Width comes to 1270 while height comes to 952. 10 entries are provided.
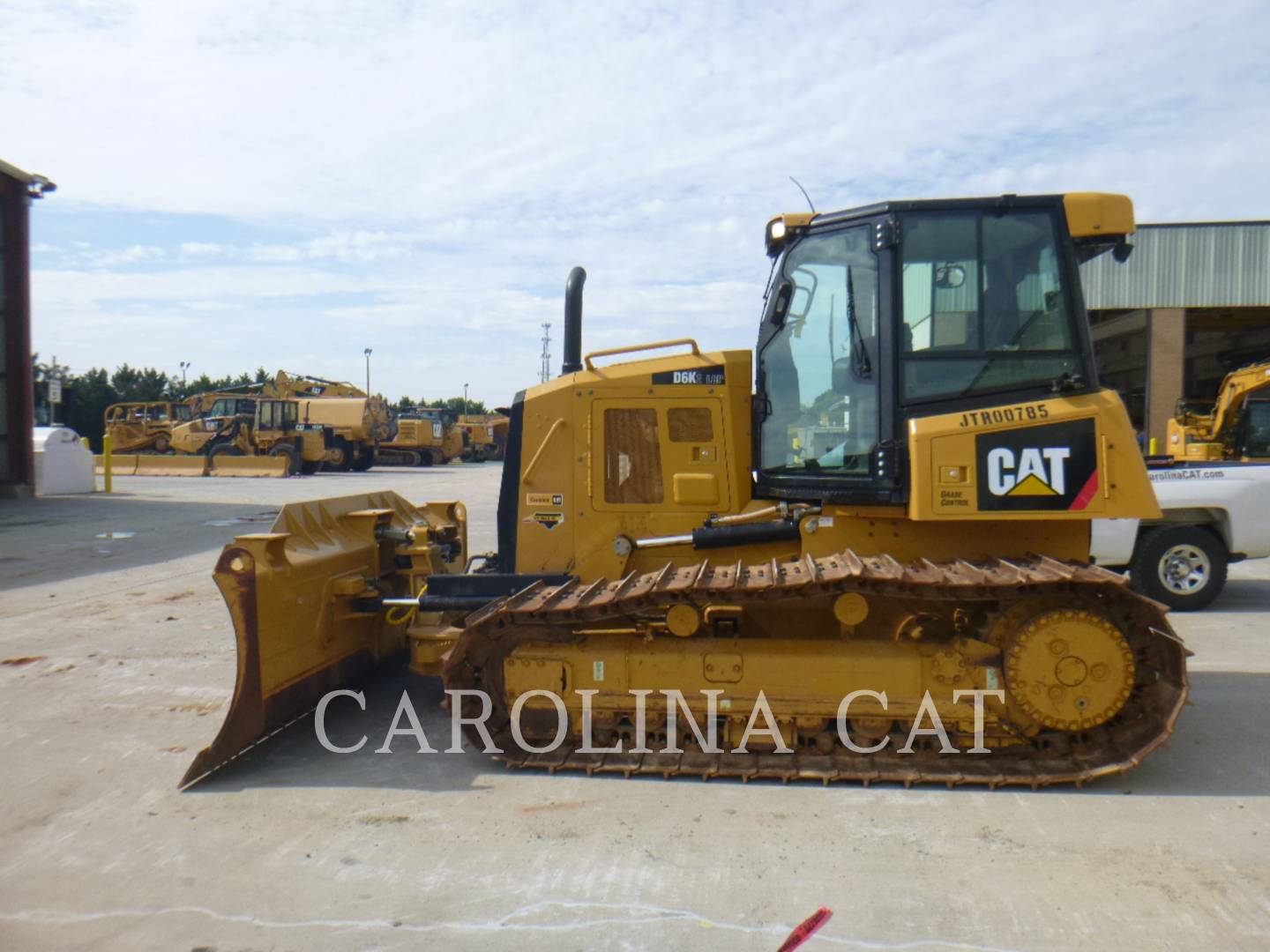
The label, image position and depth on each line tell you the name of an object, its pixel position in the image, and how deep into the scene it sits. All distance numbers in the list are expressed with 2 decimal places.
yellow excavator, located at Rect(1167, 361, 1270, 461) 17.09
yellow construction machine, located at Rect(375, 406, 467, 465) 38.72
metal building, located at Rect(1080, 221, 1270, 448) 24.22
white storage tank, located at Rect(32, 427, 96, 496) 21.33
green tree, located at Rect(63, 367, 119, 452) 52.34
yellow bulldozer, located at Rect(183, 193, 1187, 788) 4.71
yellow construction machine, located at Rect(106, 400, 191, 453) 37.00
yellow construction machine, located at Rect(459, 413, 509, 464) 48.12
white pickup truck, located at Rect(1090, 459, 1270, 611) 9.23
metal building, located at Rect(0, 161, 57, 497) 19.72
